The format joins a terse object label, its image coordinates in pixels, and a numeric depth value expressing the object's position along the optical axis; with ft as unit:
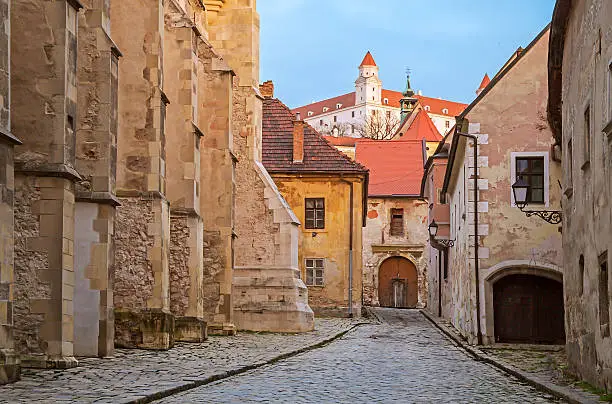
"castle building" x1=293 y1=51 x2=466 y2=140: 602.85
